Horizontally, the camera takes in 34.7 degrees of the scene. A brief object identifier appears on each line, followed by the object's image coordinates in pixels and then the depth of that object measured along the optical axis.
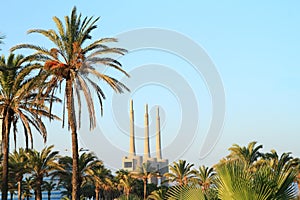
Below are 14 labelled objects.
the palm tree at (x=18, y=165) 48.97
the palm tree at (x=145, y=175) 90.25
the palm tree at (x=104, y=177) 76.81
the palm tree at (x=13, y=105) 30.22
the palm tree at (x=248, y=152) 67.31
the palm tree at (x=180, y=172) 81.25
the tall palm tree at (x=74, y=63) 26.89
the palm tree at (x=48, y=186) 85.69
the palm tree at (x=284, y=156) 64.10
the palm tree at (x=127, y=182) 87.81
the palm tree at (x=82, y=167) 54.88
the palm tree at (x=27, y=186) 70.88
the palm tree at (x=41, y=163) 52.16
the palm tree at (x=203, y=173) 77.94
